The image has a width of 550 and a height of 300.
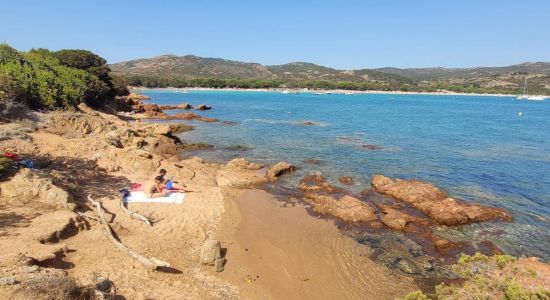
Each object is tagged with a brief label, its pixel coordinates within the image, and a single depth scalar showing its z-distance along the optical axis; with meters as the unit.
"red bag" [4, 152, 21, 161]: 12.81
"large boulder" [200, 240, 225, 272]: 9.89
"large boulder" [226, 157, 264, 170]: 21.02
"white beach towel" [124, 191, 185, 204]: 13.39
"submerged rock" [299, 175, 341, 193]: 17.98
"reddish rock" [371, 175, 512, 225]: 14.72
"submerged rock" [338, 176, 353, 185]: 19.63
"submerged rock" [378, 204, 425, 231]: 13.81
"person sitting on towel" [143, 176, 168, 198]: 13.87
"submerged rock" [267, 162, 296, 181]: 19.69
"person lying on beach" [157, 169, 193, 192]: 14.91
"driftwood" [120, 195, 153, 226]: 11.69
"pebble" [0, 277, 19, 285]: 5.68
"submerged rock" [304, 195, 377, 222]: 14.40
